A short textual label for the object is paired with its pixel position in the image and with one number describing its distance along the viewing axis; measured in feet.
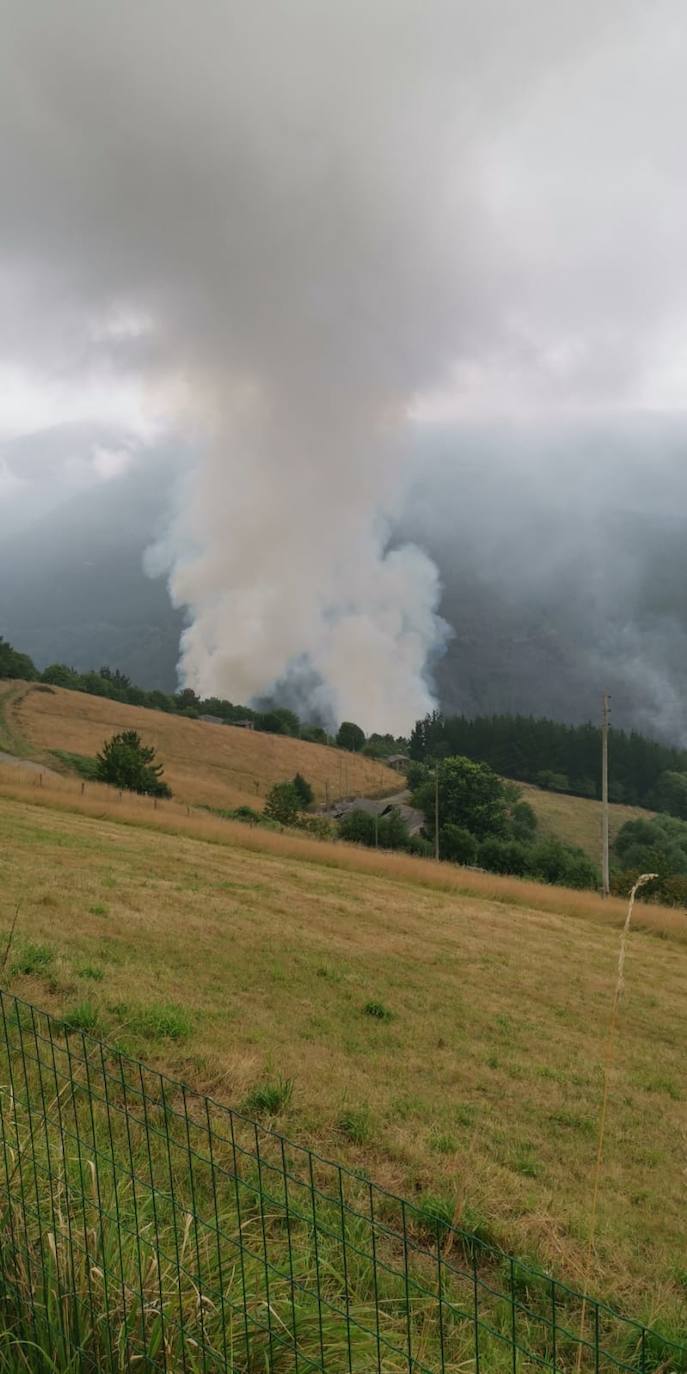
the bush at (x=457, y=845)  222.89
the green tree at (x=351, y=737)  498.69
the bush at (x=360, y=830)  216.13
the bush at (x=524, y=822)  279.26
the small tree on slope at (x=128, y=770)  184.03
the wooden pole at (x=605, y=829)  126.93
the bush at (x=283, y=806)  198.80
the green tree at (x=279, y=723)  461.78
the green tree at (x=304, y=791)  301.16
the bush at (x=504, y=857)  204.65
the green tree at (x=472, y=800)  253.65
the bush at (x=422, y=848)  226.17
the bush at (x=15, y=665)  371.92
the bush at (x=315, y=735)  472.56
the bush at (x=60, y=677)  435.12
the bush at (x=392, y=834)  221.66
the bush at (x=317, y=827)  199.82
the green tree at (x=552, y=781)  419.95
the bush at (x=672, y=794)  396.57
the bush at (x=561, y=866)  188.65
